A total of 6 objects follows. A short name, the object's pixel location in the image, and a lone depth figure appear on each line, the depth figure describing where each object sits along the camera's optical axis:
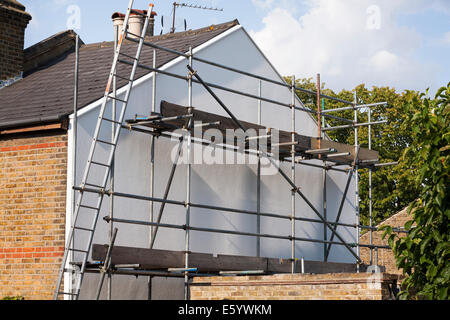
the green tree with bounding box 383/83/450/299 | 7.60
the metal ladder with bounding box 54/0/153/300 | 11.38
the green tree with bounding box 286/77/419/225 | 36.84
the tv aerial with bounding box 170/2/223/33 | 26.69
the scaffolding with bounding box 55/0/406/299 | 12.19
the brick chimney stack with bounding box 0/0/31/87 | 17.19
